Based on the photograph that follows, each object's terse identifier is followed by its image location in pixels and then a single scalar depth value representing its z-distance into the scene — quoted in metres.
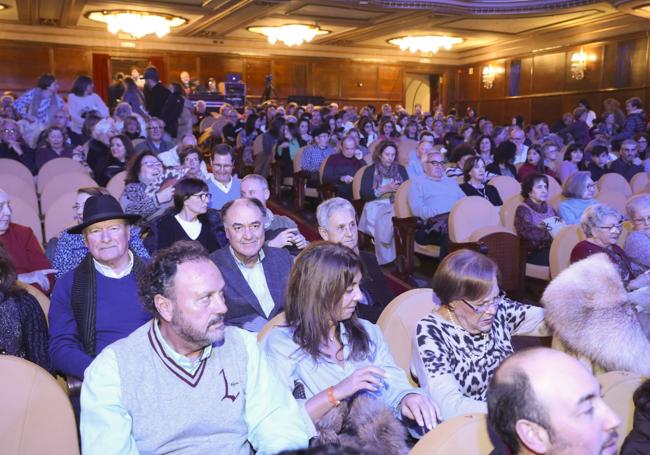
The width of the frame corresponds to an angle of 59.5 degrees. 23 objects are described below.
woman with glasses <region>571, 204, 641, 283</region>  3.15
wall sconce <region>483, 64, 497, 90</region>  15.81
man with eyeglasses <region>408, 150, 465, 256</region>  4.77
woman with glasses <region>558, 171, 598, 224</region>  4.44
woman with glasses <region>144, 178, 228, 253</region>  3.19
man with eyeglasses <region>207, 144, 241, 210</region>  4.27
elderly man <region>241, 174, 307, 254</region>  3.38
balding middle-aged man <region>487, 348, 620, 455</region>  1.12
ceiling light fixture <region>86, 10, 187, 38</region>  10.99
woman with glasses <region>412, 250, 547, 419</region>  1.84
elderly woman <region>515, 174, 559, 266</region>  4.20
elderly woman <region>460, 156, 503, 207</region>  5.14
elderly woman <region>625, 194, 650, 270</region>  3.33
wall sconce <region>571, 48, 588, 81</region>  13.10
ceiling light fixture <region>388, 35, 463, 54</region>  13.52
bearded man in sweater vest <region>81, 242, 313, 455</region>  1.44
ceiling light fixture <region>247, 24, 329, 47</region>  12.53
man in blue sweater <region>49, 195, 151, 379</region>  2.21
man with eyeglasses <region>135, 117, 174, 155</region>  6.28
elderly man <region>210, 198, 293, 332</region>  2.51
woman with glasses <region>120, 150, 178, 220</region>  3.71
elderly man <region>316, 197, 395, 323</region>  2.73
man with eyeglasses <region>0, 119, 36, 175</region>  5.93
